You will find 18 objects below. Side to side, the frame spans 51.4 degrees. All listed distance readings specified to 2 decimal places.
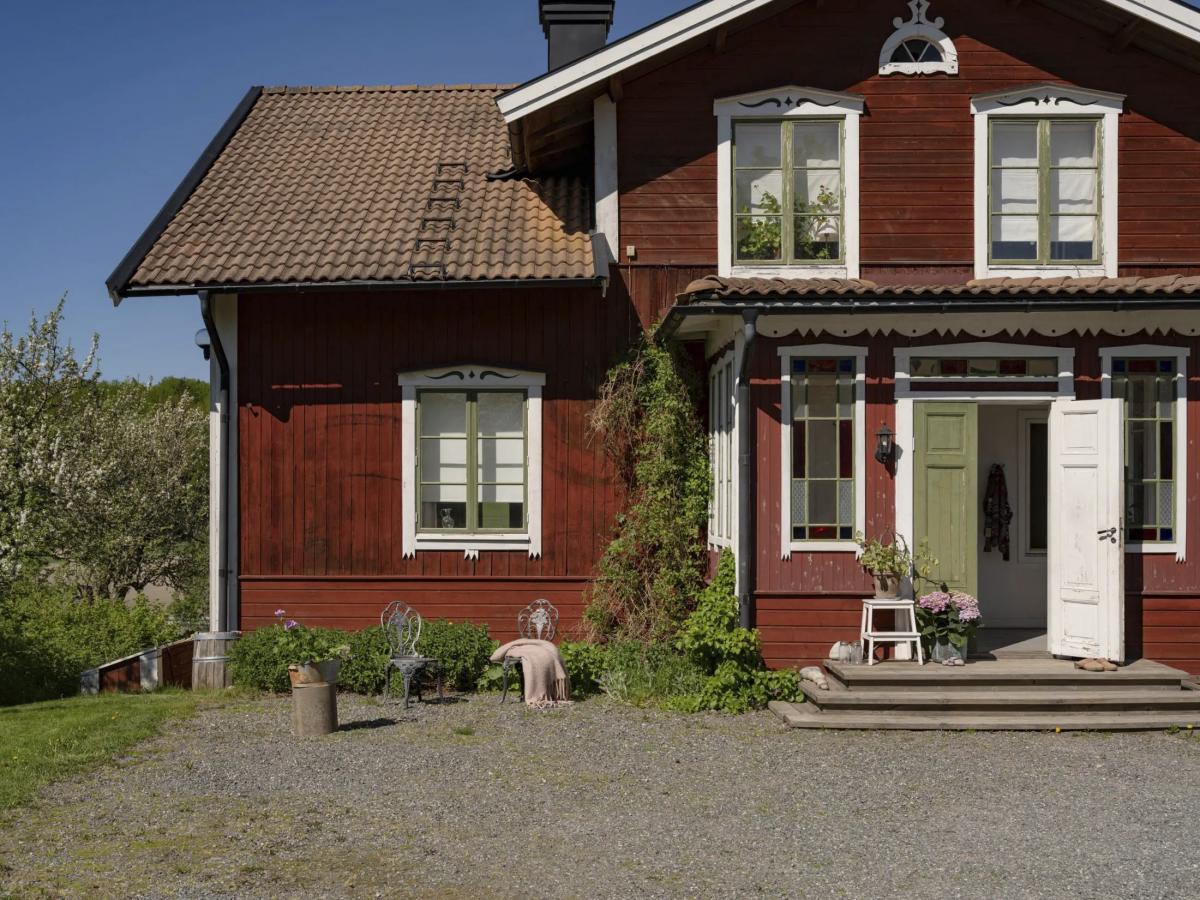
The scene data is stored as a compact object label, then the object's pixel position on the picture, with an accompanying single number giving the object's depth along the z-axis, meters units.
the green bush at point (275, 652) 11.71
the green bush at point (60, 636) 13.87
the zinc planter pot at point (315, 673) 10.10
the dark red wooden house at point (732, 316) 11.10
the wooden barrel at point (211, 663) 12.35
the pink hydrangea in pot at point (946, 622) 10.64
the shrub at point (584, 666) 11.81
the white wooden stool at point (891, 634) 10.64
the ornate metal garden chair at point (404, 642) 10.95
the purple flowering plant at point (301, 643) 11.49
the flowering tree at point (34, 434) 13.81
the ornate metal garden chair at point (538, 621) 12.33
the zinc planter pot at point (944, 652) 10.73
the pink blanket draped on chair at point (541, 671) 11.12
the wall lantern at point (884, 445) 10.93
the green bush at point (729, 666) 10.70
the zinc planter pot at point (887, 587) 10.70
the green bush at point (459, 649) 11.70
